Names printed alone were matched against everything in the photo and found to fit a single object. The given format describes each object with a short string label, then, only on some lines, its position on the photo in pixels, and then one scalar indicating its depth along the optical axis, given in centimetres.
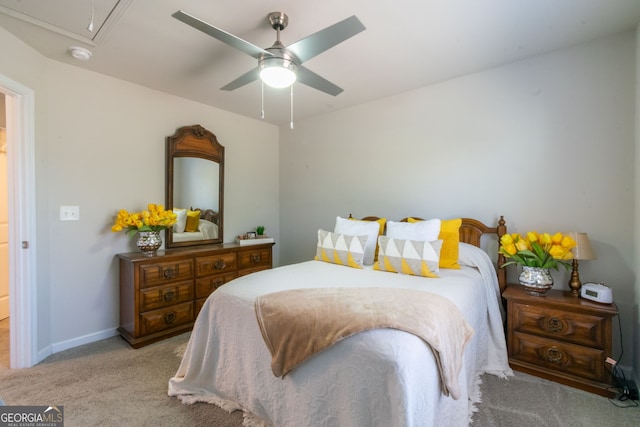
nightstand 185
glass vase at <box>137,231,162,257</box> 274
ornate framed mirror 316
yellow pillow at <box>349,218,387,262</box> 272
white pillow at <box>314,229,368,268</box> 249
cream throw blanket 124
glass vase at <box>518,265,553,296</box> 210
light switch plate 249
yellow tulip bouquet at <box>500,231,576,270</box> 200
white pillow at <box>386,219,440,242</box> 230
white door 317
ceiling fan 145
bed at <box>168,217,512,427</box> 114
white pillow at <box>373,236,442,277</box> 211
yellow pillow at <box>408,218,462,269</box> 233
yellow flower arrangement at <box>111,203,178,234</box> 265
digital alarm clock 189
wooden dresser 256
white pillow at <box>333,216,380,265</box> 269
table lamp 198
